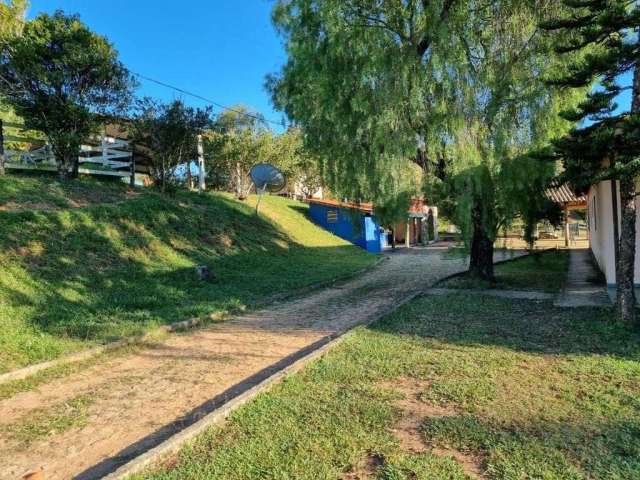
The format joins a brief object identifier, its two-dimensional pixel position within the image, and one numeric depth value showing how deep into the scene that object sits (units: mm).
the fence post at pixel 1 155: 11776
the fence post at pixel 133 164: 14991
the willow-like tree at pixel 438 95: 8219
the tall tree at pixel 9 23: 11847
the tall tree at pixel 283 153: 27047
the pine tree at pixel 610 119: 5125
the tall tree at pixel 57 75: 11469
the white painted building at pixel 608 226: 8181
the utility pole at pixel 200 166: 15723
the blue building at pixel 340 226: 23891
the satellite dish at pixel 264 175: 18906
